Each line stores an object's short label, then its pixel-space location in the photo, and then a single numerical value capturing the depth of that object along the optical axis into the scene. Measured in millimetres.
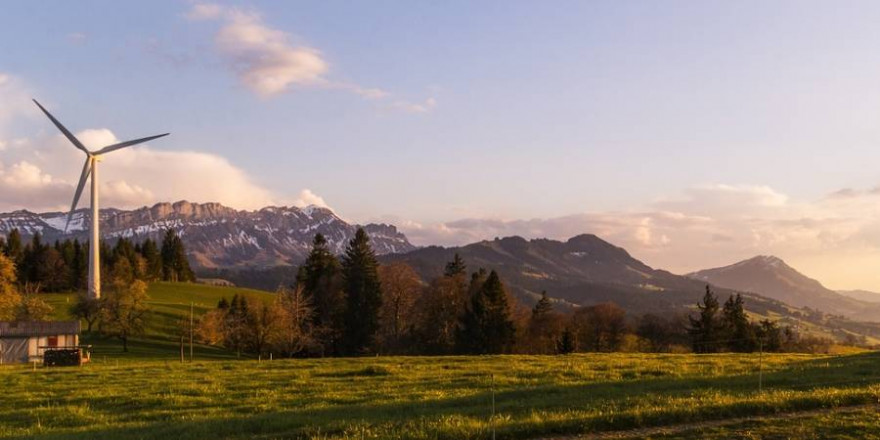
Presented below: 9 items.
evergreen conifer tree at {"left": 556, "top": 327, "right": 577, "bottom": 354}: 99900
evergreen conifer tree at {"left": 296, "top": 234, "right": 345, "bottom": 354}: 99250
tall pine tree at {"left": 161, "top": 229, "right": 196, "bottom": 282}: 196750
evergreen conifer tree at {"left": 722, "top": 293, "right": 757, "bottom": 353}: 105188
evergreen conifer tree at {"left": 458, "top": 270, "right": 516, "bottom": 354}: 98375
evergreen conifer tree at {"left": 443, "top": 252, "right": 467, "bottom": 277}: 122625
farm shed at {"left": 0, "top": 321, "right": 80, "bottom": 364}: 90375
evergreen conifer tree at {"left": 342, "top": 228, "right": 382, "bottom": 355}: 97250
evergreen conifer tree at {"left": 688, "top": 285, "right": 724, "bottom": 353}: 105812
